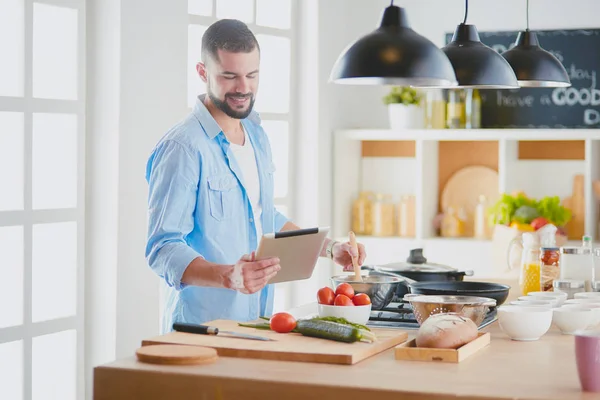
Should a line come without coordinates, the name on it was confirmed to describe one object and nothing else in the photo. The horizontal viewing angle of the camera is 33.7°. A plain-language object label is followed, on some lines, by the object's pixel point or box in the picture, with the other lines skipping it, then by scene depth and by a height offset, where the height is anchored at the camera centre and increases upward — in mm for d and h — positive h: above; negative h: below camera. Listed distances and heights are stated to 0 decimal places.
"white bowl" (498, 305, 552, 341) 2695 -310
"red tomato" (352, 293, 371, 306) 2803 -257
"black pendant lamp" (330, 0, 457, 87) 2857 +439
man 3084 +52
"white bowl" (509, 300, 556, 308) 2850 -274
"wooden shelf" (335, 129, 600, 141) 5551 +436
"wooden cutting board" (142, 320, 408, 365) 2385 -342
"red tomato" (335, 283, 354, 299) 2838 -232
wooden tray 2393 -351
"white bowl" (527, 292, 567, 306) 3038 -267
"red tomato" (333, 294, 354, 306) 2781 -257
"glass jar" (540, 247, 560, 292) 3645 -217
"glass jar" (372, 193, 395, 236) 6055 -53
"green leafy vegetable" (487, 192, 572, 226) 5363 -4
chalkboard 5758 +677
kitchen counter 2084 -375
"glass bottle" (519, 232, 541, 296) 3615 -225
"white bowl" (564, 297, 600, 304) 2990 -279
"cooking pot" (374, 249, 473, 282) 3582 -223
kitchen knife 2584 -322
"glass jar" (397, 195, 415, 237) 6012 -46
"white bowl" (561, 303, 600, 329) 2854 -289
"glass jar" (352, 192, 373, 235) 6078 -47
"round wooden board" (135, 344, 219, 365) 2328 -344
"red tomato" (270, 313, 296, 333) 2676 -307
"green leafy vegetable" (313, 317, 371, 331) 2645 -300
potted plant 5902 +603
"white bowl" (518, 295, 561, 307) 2982 -273
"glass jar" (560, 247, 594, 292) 3566 -198
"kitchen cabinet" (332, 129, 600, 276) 5660 +252
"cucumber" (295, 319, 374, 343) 2521 -315
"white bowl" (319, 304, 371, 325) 2762 -287
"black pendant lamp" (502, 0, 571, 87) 3980 +579
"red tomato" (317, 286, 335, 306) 2787 -244
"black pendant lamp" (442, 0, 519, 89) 3471 +505
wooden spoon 3143 -177
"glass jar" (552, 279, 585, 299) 3352 -263
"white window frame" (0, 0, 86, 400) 3879 -14
